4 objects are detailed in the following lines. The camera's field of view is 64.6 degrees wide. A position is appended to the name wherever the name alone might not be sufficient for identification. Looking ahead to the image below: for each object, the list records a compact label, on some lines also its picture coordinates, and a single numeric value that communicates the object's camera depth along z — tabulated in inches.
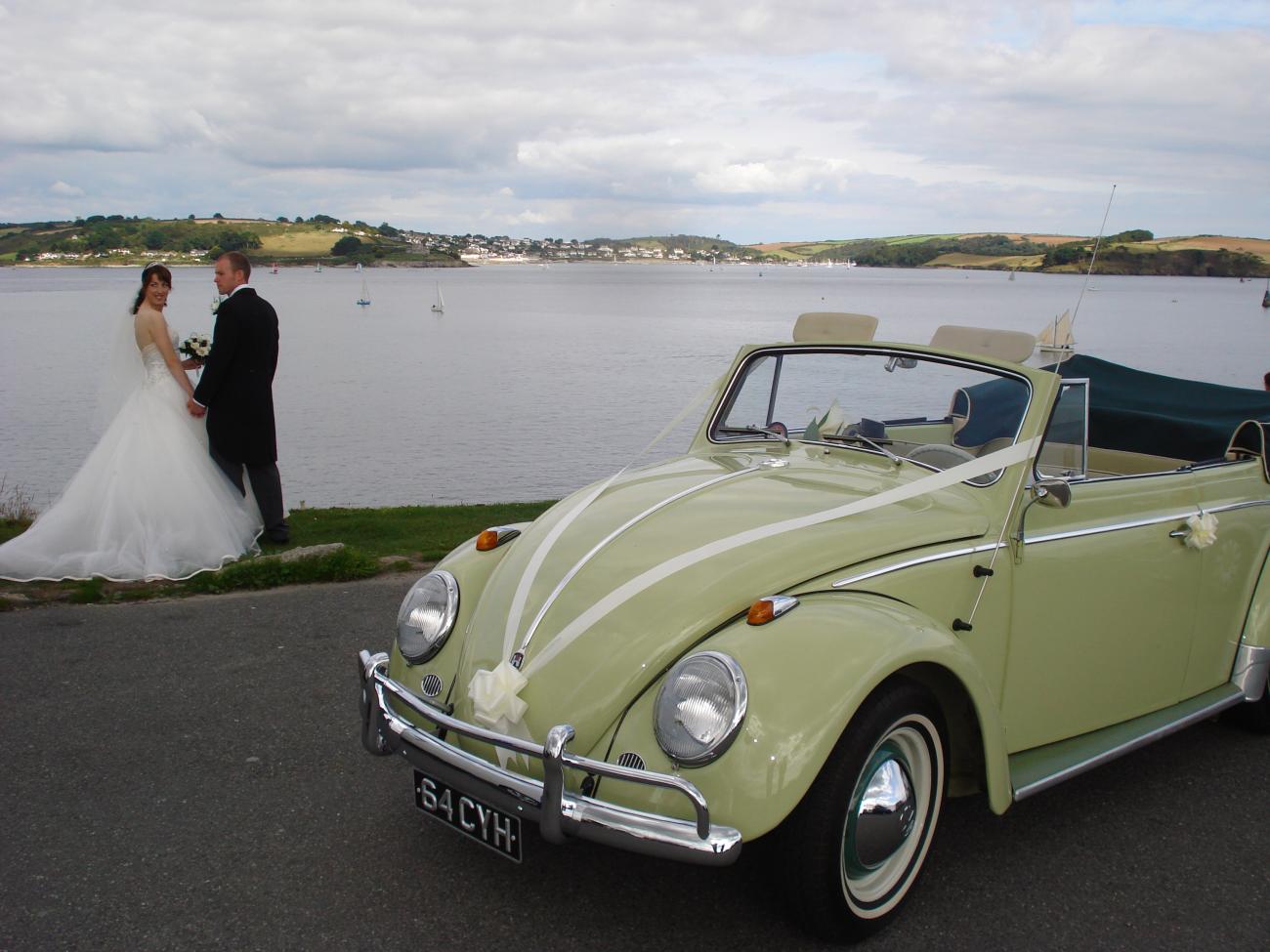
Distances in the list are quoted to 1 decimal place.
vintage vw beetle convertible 108.3
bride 270.1
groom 300.2
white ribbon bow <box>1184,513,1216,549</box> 161.3
